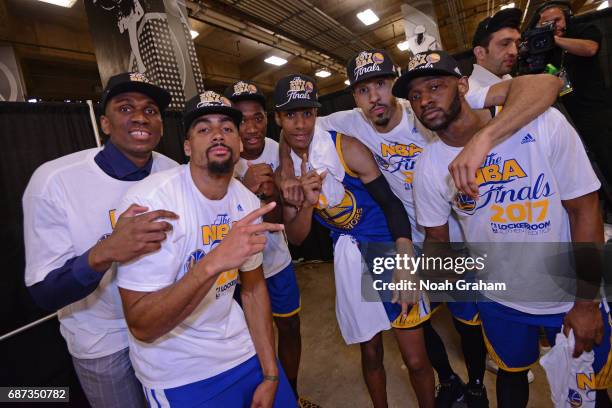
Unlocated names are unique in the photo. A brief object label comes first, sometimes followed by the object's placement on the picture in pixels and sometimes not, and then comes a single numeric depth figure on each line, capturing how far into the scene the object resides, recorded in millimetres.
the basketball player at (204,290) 1157
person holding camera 2463
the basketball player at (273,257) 2299
